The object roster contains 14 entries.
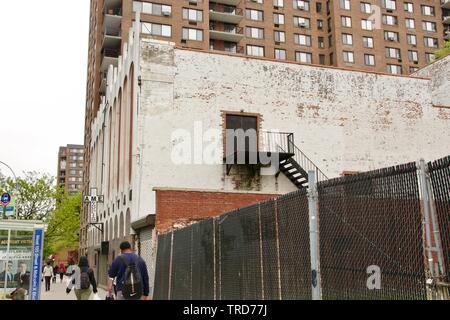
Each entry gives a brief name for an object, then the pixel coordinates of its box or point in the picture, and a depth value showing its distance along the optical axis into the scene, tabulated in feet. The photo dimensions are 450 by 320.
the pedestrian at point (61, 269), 123.40
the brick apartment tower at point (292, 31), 163.53
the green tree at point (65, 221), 169.32
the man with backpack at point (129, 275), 25.17
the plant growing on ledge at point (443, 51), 167.53
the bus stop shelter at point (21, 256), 40.27
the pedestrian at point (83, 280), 39.27
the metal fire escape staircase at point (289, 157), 72.80
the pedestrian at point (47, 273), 76.23
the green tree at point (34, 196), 154.92
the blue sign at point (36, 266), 40.14
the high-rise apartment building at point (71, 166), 508.53
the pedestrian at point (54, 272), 124.65
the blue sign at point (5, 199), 67.17
